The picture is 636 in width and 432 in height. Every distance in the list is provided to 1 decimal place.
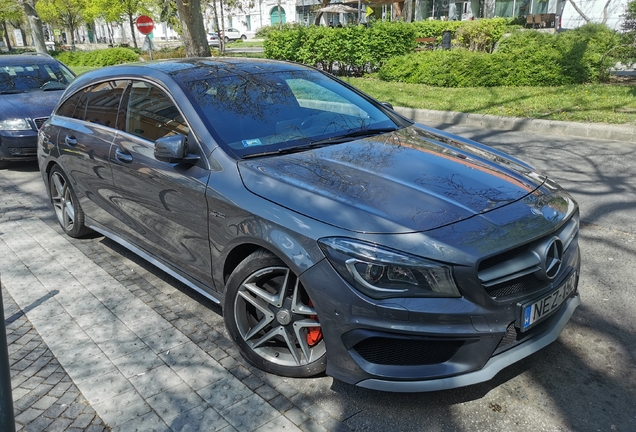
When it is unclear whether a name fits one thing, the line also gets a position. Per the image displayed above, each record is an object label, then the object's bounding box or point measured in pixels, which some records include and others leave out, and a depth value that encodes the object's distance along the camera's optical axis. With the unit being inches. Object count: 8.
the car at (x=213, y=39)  2071.9
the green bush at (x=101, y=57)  1203.9
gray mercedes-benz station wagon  103.2
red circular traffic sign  794.8
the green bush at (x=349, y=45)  662.5
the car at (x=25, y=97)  324.8
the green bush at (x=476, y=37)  760.3
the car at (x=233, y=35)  2460.4
